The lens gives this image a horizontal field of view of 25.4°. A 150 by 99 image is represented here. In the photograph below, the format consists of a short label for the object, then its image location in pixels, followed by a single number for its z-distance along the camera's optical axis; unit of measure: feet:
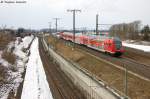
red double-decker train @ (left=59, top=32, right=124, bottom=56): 163.02
